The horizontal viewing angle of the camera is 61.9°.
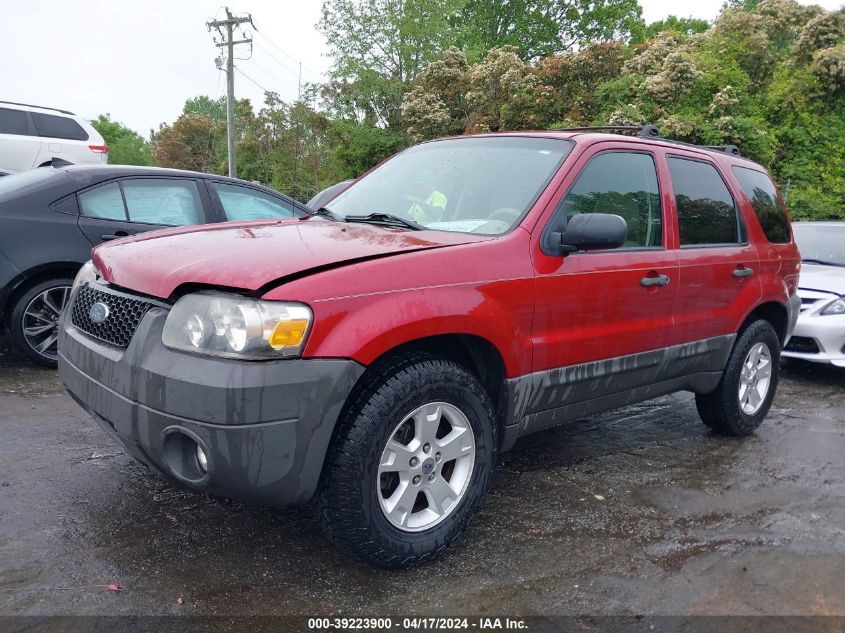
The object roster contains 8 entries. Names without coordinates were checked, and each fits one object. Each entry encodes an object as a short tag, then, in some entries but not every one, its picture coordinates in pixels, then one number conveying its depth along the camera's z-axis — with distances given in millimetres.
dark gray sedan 4992
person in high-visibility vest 3436
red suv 2340
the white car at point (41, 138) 12688
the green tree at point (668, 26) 37156
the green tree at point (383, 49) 30391
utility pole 30750
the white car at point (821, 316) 6172
